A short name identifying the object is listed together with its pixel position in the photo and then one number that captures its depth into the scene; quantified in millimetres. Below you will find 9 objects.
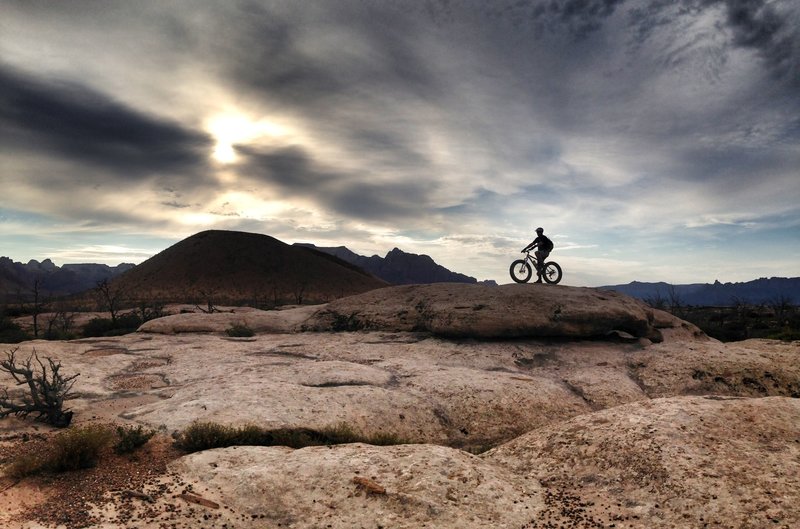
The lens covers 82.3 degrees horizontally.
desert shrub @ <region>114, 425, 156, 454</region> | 6988
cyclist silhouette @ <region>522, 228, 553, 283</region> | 21531
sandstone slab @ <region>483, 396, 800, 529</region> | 5414
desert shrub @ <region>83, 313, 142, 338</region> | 24047
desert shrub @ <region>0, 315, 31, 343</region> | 22936
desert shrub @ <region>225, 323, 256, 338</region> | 19875
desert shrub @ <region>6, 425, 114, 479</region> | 6102
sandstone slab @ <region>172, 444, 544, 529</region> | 5594
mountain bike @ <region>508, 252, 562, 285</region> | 21938
